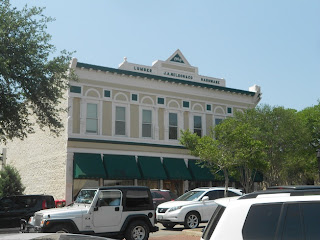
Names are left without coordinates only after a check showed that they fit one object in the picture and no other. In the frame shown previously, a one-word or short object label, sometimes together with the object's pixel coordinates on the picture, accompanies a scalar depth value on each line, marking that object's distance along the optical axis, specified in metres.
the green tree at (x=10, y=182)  30.22
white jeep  11.41
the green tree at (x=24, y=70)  17.52
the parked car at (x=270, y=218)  4.55
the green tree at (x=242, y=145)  25.06
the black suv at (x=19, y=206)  16.34
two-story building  26.16
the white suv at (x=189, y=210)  16.23
